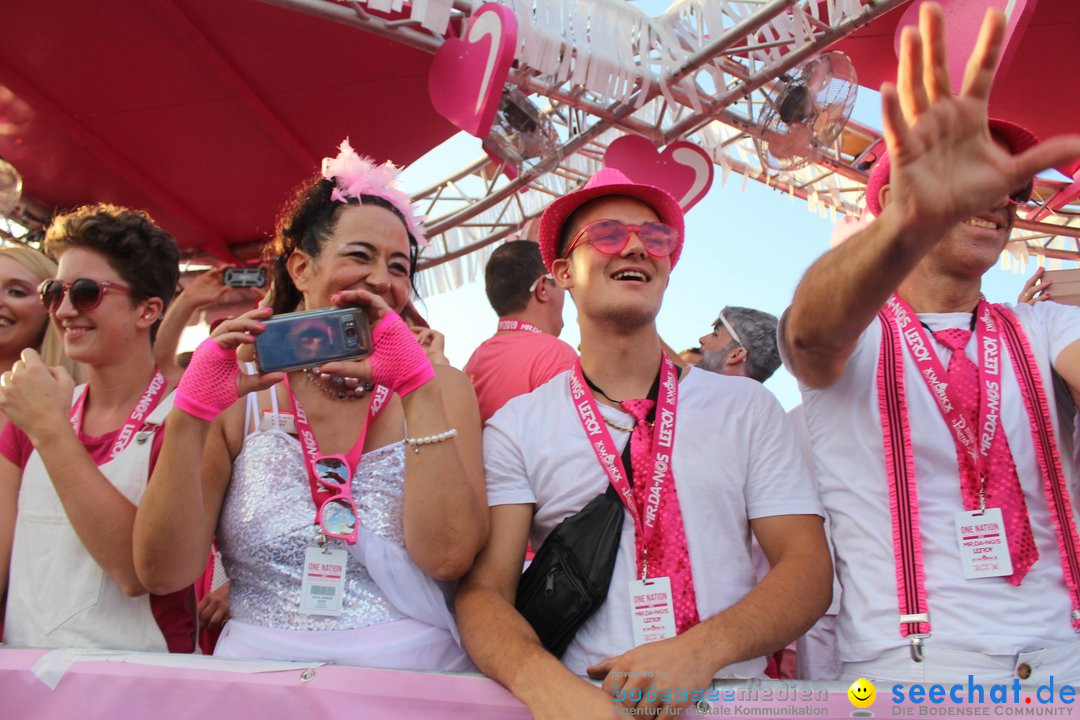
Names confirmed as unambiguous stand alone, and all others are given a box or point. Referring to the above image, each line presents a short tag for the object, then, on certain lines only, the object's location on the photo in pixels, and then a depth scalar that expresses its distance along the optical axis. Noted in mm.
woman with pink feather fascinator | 1886
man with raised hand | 1505
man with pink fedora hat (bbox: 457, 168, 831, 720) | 1687
